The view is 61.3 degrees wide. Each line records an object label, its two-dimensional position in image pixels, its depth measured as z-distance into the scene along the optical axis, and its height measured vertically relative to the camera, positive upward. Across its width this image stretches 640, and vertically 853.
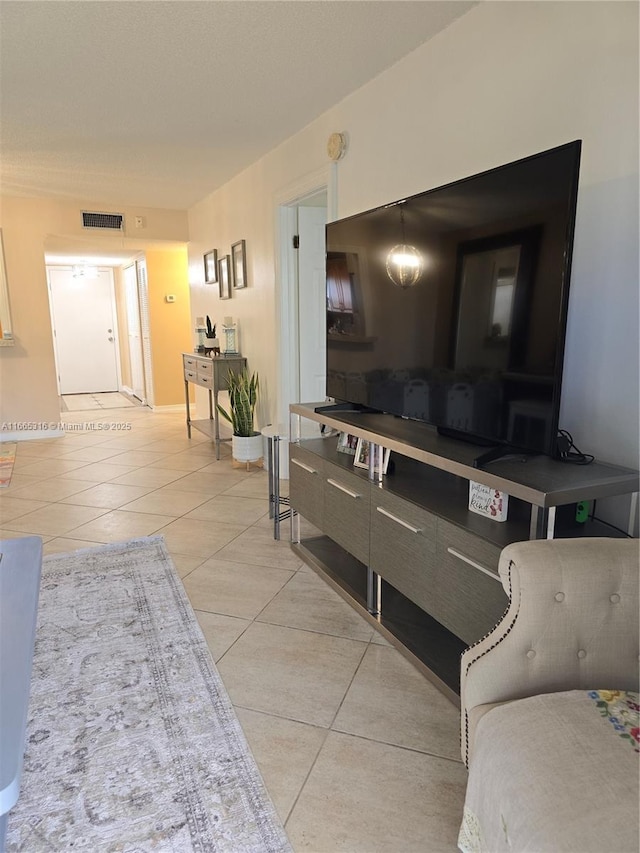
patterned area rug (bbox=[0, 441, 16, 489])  4.12 -1.19
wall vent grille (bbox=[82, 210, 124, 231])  5.38 +0.98
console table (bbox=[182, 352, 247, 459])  4.56 -0.45
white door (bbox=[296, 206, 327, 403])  3.73 +0.11
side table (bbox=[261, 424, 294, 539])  2.92 -0.83
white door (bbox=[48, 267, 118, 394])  8.71 -0.17
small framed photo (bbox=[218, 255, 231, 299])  4.82 +0.38
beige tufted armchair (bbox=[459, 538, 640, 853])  0.91 -0.72
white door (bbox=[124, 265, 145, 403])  7.57 -0.19
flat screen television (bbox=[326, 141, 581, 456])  1.40 +0.06
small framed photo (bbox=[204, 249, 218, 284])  5.14 +0.50
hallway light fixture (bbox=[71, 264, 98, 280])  8.60 +0.75
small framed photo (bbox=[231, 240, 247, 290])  4.42 +0.46
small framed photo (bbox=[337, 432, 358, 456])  2.45 -0.56
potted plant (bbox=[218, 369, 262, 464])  4.16 -0.81
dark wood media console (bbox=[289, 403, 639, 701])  1.43 -0.66
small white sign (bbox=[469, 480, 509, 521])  1.59 -0.54
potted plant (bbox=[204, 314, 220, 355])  4.91 -0.20
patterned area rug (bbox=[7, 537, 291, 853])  1.26 -1.17
